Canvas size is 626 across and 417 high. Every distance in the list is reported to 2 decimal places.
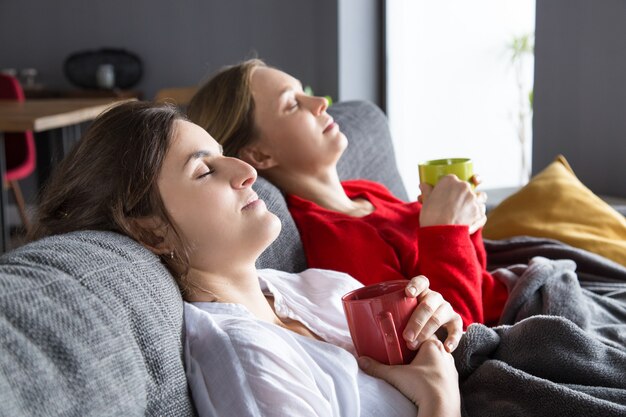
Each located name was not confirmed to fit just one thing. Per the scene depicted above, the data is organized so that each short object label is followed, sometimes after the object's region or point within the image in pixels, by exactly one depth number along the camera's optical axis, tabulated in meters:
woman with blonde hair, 1.76
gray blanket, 1.26
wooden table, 3.53
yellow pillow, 2.15
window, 4.21
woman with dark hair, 1.14
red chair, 4.71
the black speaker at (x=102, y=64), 5.81
